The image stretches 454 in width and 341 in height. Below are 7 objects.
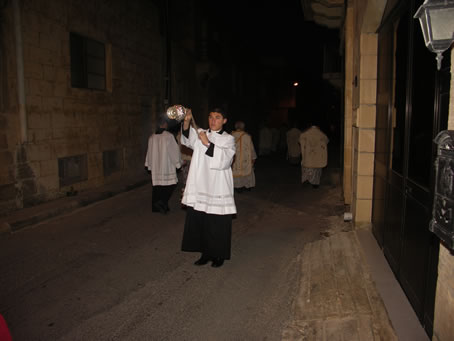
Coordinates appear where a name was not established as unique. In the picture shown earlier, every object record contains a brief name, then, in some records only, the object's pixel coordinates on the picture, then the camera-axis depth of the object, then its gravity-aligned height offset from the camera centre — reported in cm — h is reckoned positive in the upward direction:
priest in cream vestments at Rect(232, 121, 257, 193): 1039 -82
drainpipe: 777 +110
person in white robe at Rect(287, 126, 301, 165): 1659 -66
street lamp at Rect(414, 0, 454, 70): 227 +60
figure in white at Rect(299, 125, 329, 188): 1116 -72
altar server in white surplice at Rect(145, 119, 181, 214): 794 -68
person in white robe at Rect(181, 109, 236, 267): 489 -77
